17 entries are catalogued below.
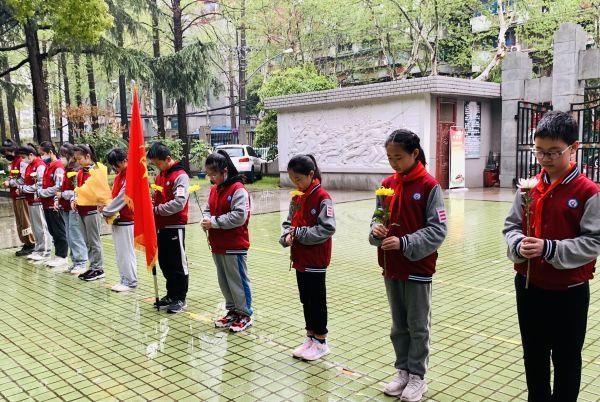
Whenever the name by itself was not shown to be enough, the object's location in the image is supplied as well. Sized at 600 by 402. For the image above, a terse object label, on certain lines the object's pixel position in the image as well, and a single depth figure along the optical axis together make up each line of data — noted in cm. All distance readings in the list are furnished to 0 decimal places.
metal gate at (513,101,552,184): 1412
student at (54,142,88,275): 655
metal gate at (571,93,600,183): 1256
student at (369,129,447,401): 303
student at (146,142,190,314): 495
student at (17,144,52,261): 724
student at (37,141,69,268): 687
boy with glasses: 244
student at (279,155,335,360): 368
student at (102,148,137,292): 567
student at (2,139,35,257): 779
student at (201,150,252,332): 430
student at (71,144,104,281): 628
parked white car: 1867
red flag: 483
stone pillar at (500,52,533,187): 1444
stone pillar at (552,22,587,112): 1325
